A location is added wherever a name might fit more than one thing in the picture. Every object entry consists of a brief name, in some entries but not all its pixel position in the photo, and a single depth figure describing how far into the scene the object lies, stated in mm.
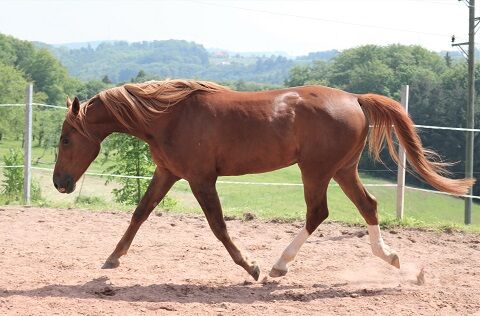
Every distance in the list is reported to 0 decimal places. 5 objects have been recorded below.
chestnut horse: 4984
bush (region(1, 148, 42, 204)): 10678
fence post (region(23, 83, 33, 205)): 9094
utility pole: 18438
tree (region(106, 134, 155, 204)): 13398
